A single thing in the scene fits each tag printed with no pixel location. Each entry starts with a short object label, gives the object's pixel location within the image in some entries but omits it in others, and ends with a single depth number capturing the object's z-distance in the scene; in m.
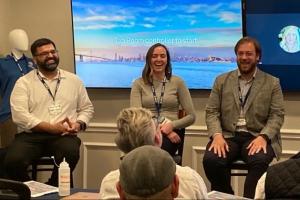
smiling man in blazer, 3.66
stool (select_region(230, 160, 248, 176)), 3.65
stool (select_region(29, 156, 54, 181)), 4.04
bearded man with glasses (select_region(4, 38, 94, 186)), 4.02
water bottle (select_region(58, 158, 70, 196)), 2.82
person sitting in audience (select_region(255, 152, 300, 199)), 2.12
